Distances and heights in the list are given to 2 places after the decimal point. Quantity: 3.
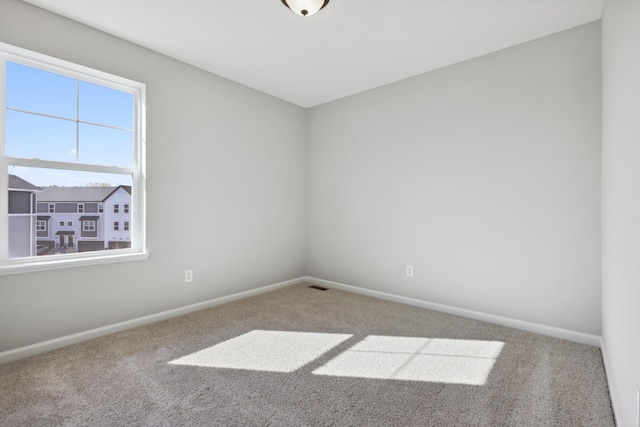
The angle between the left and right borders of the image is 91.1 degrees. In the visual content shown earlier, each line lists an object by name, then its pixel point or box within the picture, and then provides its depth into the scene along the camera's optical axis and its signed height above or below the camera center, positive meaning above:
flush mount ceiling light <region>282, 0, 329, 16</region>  2.08 +1.40
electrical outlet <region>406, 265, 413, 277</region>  3.49 -0.64
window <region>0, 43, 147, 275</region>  2.26 +0.55
